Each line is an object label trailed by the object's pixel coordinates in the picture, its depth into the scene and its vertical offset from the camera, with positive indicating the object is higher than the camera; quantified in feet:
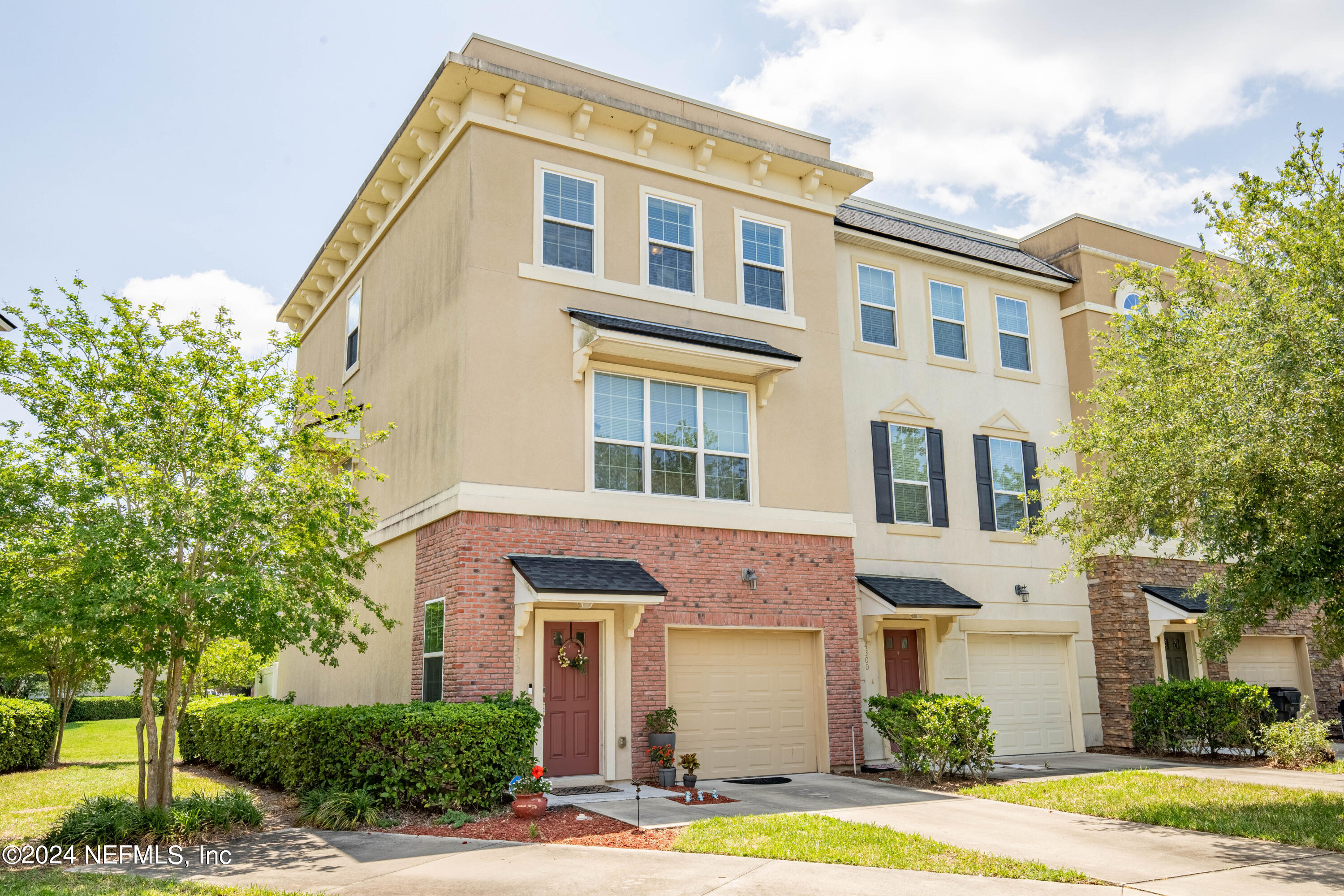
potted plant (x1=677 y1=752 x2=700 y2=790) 41.63 -4.48
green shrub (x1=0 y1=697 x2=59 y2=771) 56.44 -3.93
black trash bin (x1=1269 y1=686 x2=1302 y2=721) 62.95 -3.46
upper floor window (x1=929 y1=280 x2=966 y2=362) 60.85 +20.51
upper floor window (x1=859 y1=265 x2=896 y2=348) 58.39 +20.58
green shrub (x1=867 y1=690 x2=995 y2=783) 45.50 -3.73
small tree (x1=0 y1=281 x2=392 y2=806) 31.30 +5.53
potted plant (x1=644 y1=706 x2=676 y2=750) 43.39 -3.07
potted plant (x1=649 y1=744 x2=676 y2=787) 42.34 -4.57
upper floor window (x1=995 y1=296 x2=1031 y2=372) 63.31 +20.39
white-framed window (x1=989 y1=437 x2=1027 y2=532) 59.67 +10.33
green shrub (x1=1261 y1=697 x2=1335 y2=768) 49.93 -4.90
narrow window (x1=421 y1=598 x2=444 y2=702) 42.93 +0.21
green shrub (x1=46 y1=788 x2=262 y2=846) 30.76 -5.04
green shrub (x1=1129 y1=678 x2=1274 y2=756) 55.01 -3.78
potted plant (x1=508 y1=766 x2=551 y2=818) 34.91 -4.81
